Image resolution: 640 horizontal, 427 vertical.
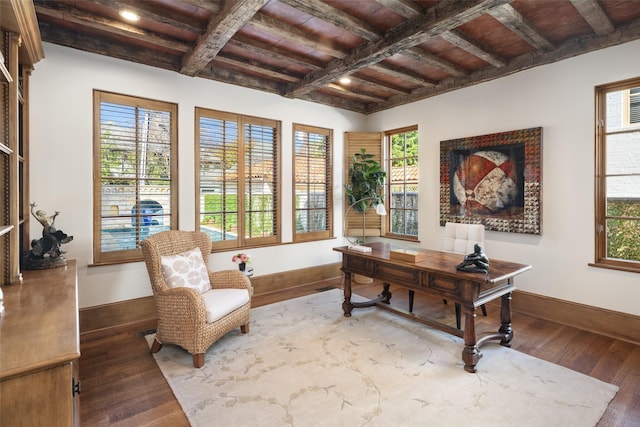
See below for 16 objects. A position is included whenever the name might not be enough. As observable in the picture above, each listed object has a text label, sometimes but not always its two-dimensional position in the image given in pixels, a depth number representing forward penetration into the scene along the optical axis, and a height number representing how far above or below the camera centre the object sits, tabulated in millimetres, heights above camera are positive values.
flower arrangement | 3787 -567
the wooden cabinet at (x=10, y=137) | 1856 +447
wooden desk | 2436 -602
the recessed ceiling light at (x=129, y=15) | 2552 +1636
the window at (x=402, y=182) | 4895 +476
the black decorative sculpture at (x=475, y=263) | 2475 -413
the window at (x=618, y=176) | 2979 +343
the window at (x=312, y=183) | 4750 +441
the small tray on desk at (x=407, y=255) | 2885 -414
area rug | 1959 -1245
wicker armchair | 2518 -816
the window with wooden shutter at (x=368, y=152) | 5238 +946
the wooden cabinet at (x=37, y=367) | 994 -498
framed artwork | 3541 +379
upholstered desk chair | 3416 -297
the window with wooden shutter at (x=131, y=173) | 3207 +412
